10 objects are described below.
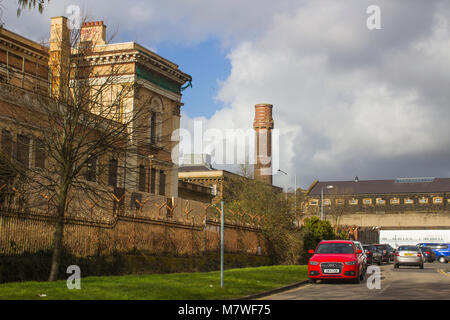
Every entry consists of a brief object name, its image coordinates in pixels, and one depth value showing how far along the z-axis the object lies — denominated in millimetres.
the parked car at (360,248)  25158
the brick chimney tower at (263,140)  72875
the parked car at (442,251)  54025
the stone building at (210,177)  64425
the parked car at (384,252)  47594
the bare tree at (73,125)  18719
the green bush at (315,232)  39206
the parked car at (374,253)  44025
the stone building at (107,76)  20016
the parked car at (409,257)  36938
